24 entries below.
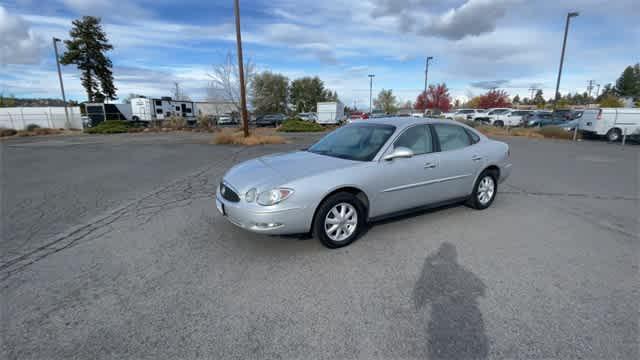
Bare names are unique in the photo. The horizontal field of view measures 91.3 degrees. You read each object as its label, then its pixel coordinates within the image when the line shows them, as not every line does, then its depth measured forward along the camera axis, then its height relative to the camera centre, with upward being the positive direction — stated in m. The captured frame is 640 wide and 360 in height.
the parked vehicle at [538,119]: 27.11 -0.31
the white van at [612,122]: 16.66 -0.37
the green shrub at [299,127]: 26.58 -0.86
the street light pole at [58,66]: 29.14 +4.77
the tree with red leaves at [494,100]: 55.65 +2.78
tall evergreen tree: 46.97 +9.11
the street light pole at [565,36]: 24.03 +5.98
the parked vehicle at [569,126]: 20.59 -0.73
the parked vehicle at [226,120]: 37.53 -0.36
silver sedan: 3.43 -0.76
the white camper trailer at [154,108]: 36.09 +1.06
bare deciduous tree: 27.73 +2.38
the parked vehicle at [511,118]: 29.81 -0.24
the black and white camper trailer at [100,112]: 33.72 +0.59
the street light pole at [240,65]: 15.04 +2.52
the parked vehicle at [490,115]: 31.85 +0.06
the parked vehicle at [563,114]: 27.52 +0.11
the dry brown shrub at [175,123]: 28.81 -0.53
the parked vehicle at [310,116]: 38.47 +0.06
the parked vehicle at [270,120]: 36.97 -0.38
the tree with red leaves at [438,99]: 53.97 +2.93
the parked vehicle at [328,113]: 35.12 +0.39
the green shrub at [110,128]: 25.95 -0.86
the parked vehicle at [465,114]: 37.41 +0.22
